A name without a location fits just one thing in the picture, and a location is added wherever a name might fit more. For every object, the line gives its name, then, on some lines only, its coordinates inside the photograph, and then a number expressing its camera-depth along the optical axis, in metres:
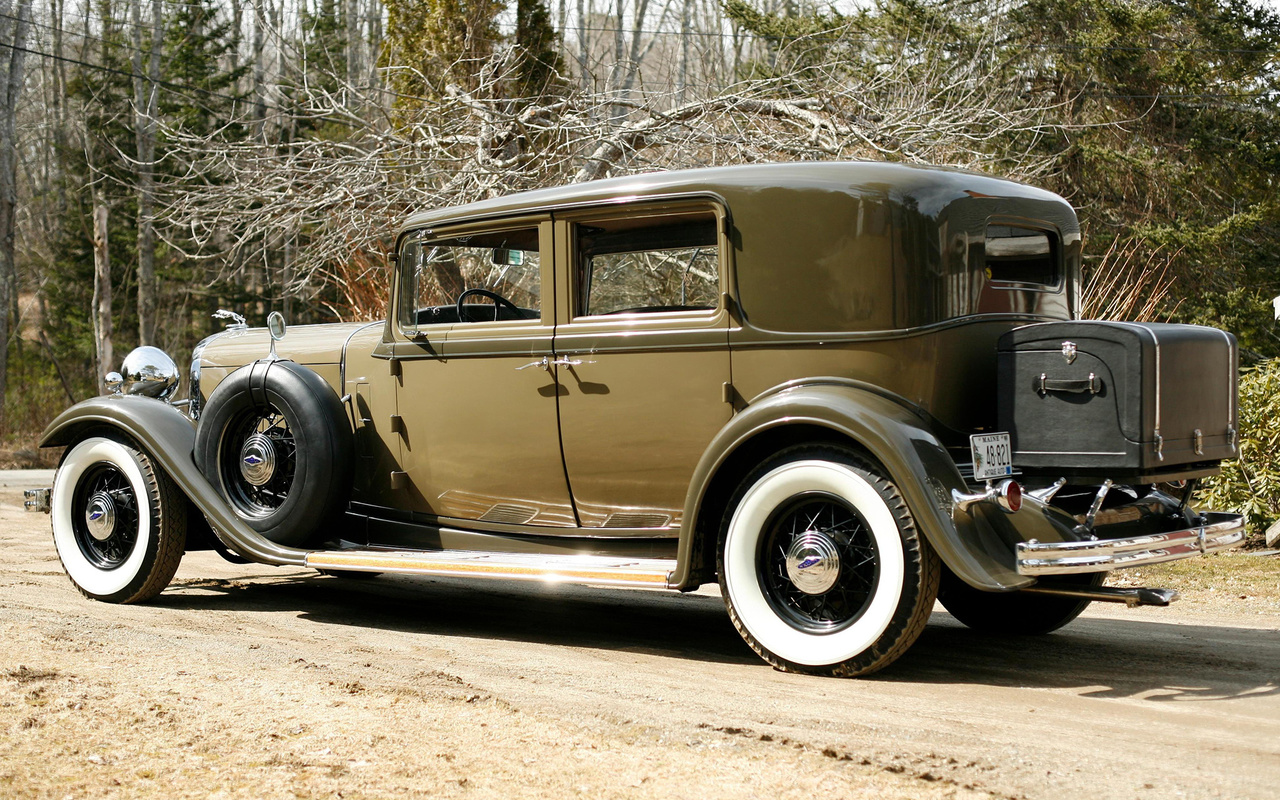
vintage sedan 4.27
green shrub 8.26
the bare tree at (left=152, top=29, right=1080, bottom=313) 12.25
